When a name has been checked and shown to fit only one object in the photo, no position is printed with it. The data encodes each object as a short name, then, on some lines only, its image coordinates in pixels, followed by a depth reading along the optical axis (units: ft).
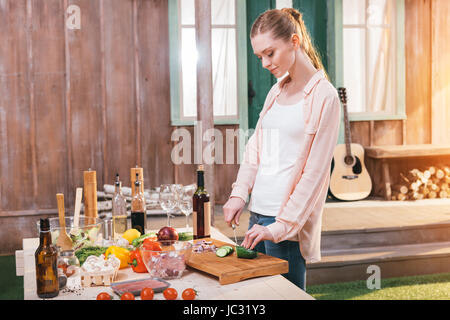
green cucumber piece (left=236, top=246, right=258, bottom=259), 5.74
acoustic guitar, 18.71
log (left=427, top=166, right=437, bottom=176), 19.42
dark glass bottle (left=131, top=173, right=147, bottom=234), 7.29
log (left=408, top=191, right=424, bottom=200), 18.90
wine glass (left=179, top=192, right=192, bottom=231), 7.38
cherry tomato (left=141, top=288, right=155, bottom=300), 4.79
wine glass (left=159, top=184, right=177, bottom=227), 7.37
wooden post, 13.23
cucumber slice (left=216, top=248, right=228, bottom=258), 5.85
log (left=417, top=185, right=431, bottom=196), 19.18
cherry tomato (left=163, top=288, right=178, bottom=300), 4.81
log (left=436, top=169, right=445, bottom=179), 19.38
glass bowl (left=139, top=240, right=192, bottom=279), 5.44
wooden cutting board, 5.33
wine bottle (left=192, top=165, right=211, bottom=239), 6.73
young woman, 6.16
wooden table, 4.97
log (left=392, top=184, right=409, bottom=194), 18.98
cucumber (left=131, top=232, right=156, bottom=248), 6.44
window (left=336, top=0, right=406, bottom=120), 19.33
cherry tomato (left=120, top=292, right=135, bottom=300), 4.68
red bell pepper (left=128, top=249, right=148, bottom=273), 5.79
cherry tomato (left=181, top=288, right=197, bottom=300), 4.82
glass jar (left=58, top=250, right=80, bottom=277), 5.38
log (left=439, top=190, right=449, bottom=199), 19.31
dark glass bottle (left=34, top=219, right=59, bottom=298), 5.04
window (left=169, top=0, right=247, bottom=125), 17.76
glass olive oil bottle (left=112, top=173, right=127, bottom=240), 7.25
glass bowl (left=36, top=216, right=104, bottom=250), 6.19
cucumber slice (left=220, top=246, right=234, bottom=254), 5.93
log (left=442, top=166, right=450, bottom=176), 19.51
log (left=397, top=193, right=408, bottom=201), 18.89
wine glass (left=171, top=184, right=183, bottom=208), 7.37
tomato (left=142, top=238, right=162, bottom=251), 5.61
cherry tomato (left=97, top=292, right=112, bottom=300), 4.76
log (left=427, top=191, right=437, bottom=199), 19.22
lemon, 6.81
